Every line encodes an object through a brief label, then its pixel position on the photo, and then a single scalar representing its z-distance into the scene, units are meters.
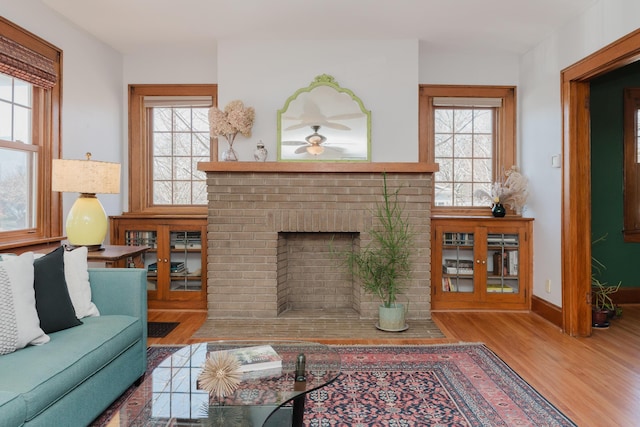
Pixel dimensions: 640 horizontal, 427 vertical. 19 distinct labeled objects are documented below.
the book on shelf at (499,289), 4.17
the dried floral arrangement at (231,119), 3.89
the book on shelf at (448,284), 4.21
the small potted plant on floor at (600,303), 3.64
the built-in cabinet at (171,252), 4.11
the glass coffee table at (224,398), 1.41
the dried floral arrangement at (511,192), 4.16
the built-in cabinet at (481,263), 4.13
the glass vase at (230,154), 3.96
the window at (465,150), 4.48
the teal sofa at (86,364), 1.53
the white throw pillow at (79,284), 2.28
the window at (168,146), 4.45
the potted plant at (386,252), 3.69
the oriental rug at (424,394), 2.07
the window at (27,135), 2.97
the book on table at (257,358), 1.73
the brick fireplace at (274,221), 3.81
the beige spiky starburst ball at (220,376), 1.56
